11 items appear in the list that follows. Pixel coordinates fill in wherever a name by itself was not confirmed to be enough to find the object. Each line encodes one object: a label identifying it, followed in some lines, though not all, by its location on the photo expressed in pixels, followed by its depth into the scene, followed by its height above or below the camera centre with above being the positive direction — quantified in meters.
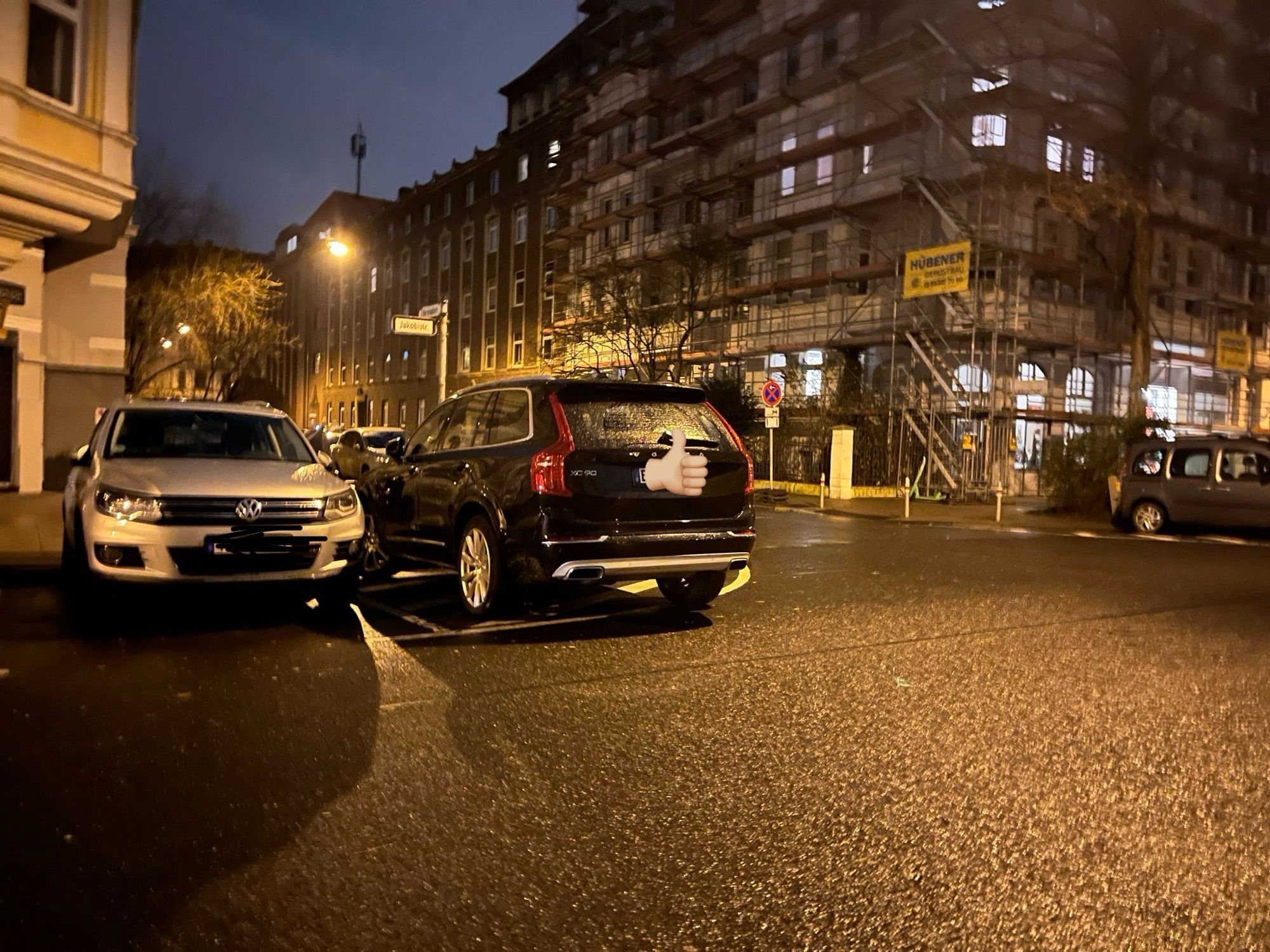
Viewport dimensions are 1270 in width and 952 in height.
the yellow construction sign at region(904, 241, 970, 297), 23.39 +4.54
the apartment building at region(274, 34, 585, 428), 49.56 +9.66
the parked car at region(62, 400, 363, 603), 6.68 -0.57
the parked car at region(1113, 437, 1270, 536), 15.89 -0.21
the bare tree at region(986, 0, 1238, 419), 24.92 +9.85
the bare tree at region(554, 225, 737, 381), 34.59 +5.33
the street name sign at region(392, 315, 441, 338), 19.50 +2.25
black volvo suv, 6.95 -0.32
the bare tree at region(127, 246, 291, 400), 28.59 +3.68
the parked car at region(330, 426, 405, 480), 11.17 -0.17
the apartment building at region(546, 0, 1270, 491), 27.16 +7.71
